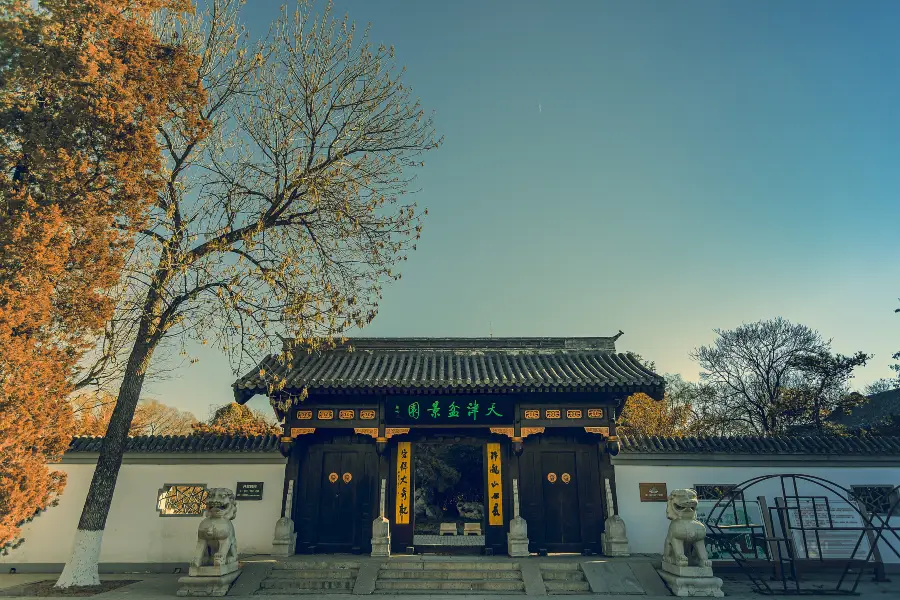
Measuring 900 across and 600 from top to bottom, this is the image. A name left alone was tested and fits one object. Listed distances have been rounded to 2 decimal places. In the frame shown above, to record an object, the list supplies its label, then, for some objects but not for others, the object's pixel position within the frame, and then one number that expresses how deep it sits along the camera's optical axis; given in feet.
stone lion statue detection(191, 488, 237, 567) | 28.09
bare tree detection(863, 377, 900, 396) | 104.61
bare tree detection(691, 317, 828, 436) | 78.07
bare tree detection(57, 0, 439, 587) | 28.37
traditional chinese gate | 34.32
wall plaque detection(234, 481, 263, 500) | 35.14
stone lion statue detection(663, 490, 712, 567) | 27.81
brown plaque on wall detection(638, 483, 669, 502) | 35.06
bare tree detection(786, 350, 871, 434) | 69.62
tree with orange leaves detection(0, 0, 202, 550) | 24.93
